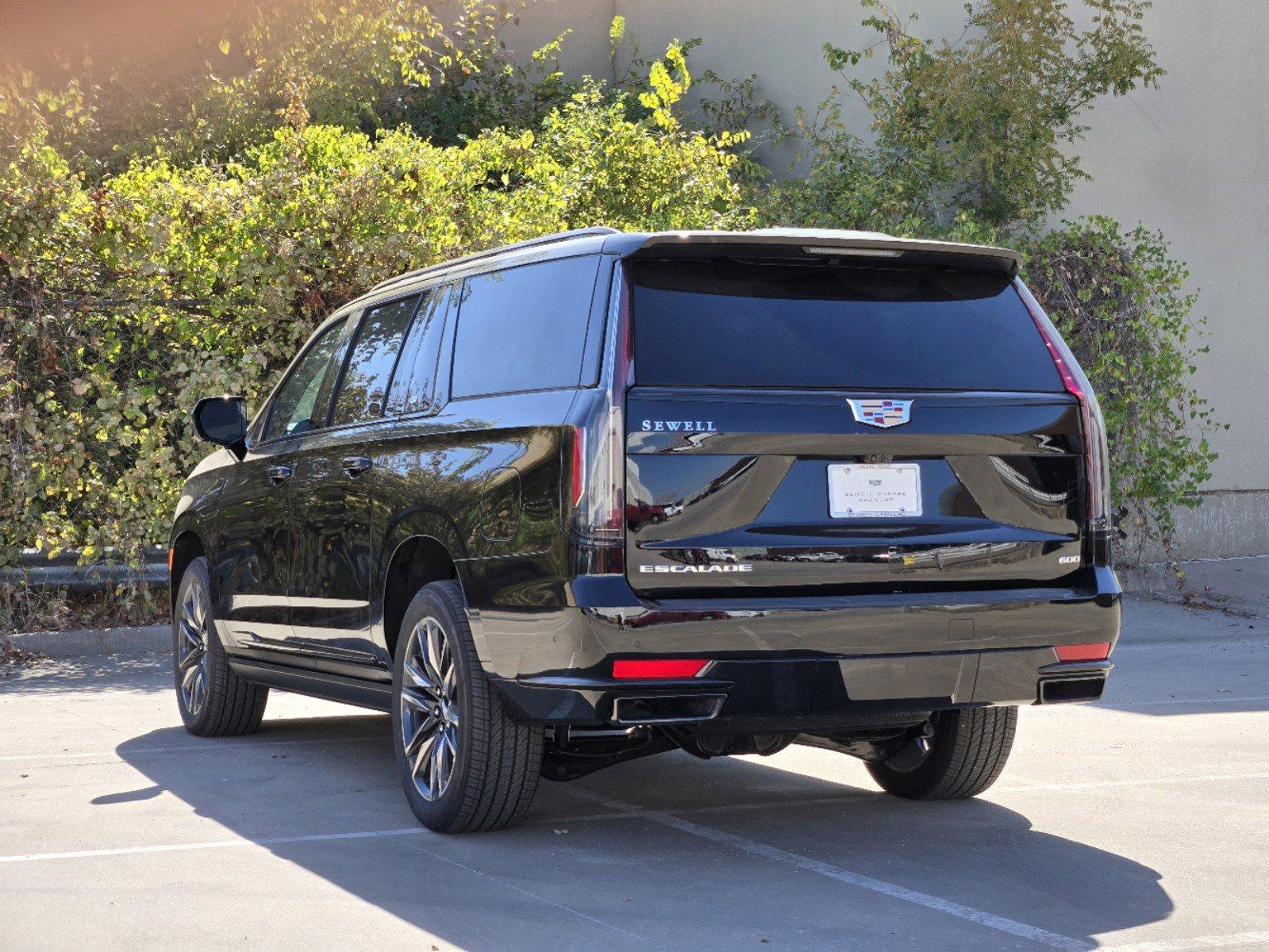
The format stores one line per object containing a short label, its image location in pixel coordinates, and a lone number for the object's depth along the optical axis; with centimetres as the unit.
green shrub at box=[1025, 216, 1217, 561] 1441
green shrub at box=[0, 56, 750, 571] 1173
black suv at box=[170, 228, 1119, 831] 505
